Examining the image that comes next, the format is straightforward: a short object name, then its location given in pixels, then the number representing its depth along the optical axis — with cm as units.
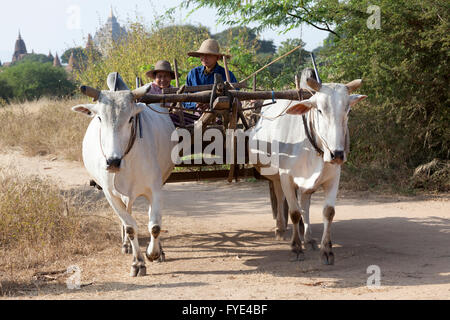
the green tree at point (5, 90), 2409
